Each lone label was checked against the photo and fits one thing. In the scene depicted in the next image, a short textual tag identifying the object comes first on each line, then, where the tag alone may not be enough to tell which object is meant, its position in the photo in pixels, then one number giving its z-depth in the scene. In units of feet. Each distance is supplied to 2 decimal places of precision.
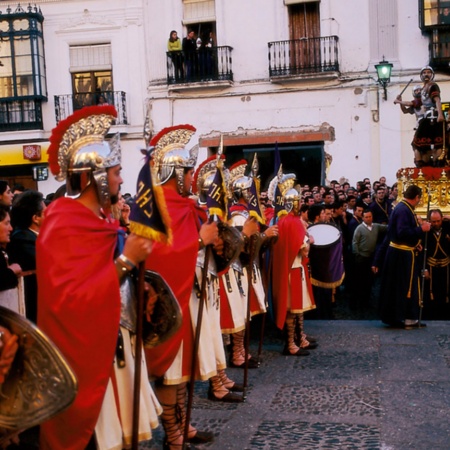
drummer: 28.63
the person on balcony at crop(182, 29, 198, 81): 61.05
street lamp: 51.67
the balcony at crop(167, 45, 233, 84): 60.59
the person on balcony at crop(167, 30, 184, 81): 60.90
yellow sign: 65.72
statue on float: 36.32
